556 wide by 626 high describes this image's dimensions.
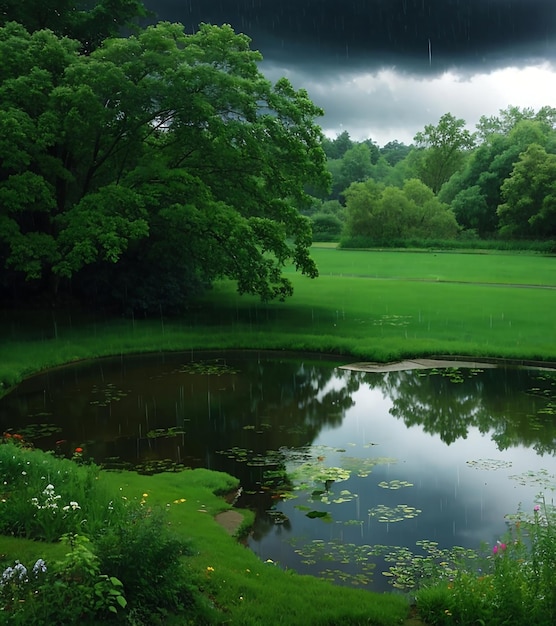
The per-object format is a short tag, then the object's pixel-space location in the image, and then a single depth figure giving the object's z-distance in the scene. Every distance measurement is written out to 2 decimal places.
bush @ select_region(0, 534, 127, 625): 5.03
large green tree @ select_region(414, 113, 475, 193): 110.06
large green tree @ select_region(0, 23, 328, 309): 22.38
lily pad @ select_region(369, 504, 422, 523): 9.52
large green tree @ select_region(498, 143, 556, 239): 70.19
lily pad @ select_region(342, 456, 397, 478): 11.49
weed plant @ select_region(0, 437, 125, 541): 7.40
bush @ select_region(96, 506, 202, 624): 5.52
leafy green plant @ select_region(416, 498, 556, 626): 5.83
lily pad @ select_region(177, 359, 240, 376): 19.62
